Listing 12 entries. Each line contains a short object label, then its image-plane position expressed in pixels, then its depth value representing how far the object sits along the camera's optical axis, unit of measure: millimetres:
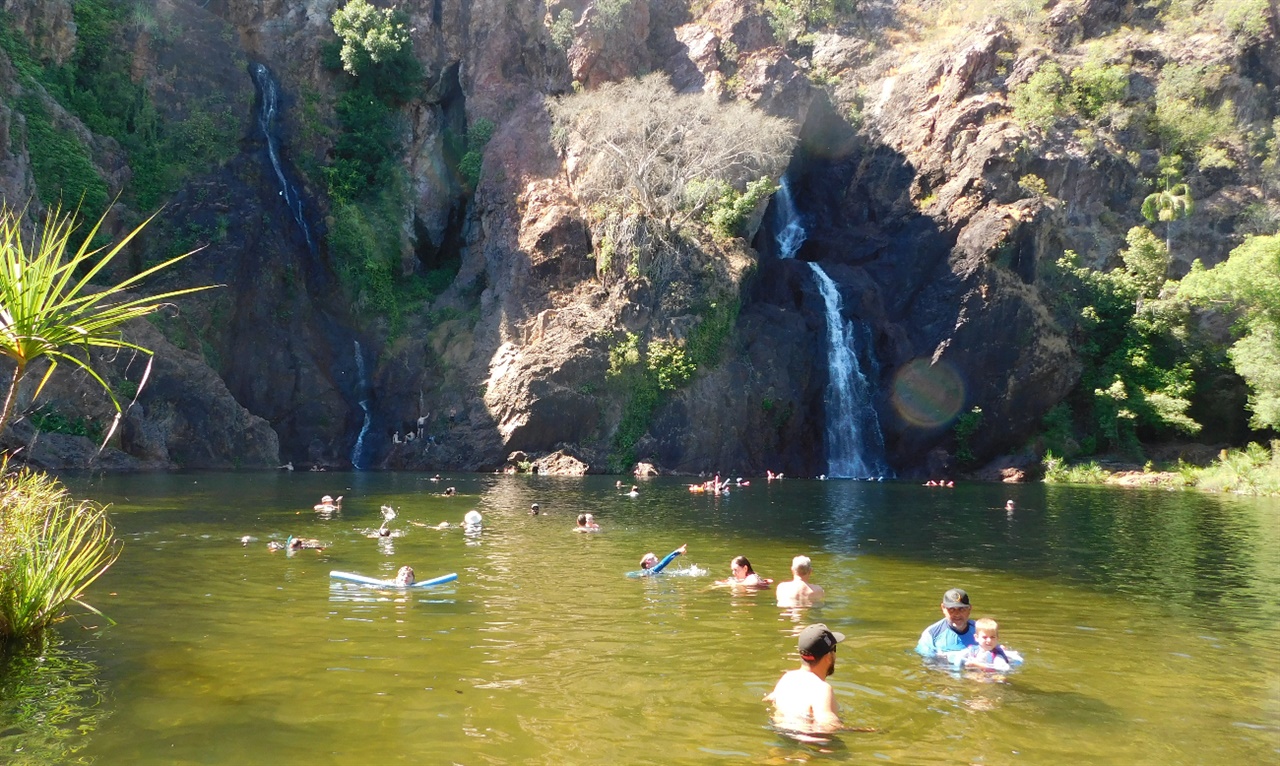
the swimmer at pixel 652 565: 17281
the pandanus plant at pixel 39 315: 7402
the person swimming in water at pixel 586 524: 23578
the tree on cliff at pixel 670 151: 50938
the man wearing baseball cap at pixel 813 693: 8461
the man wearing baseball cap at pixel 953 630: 11172
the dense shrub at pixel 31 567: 9397
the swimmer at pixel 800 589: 14734
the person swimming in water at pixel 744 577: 16172
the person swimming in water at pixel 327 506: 26775
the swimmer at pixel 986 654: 10805
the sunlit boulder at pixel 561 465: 46844
